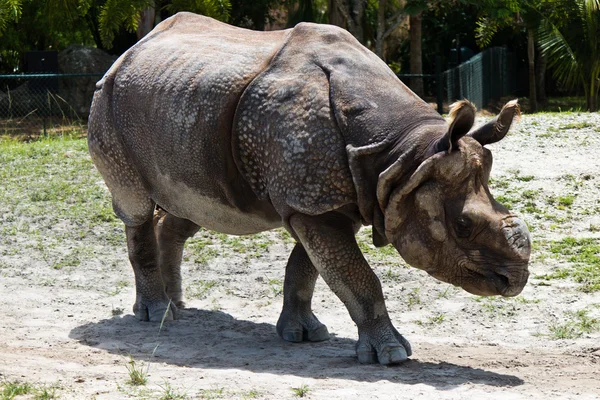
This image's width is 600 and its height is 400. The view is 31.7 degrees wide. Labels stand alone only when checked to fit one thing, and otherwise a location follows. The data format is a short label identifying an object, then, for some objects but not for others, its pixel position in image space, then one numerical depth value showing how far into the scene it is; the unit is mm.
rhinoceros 5953
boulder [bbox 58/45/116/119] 22438
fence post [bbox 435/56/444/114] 19391
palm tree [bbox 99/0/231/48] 19609
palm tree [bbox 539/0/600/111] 21094
